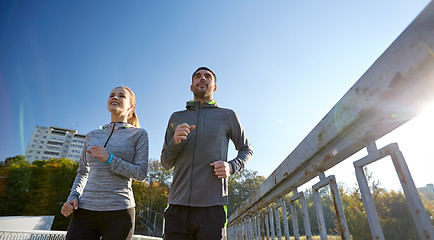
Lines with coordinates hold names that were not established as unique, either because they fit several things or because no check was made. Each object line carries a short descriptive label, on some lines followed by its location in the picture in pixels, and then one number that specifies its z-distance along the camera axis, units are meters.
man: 1.73
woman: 1.85
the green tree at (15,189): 31.77
